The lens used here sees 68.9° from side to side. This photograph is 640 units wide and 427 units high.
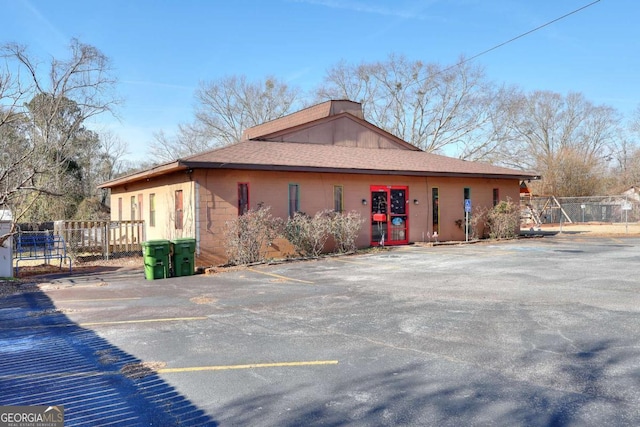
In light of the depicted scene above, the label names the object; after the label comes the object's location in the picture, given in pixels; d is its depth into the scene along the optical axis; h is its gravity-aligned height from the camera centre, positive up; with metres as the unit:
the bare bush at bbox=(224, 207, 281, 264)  14.15 -0.48
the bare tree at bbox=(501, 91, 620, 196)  41.88 +6.59
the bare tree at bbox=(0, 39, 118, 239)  15.10 +5.20
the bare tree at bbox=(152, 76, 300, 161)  45.50 +10.02
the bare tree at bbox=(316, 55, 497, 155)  44.12 +10.54
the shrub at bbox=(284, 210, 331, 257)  15.10 -0.45
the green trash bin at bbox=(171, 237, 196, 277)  12.78 -0.99
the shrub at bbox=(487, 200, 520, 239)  19.98 -0.23
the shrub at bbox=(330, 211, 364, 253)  15.88 -0.43
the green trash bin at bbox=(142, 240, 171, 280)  12.22 -1.00
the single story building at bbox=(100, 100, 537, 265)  14.72 +1.29
